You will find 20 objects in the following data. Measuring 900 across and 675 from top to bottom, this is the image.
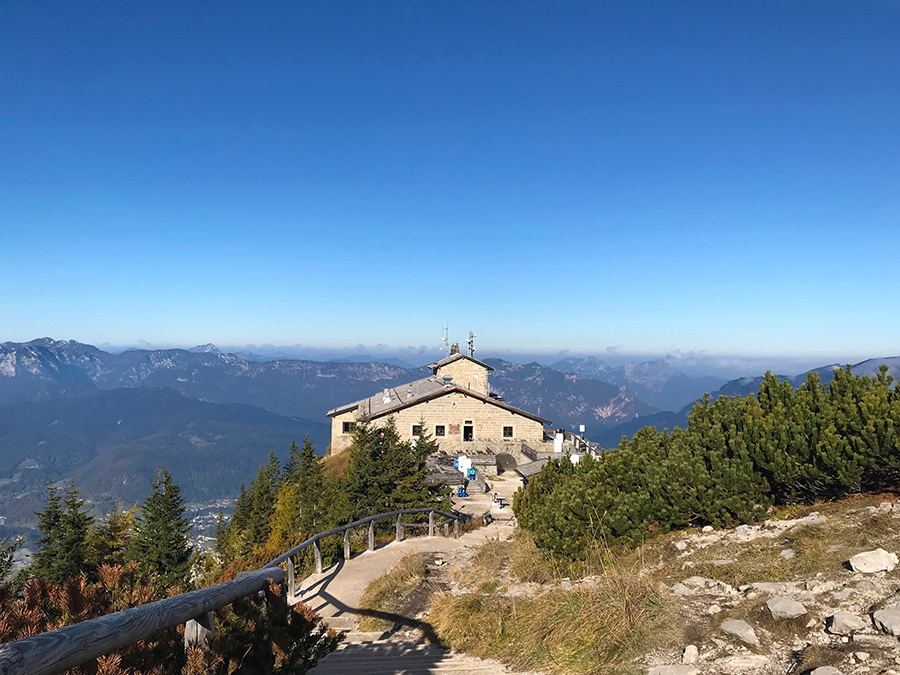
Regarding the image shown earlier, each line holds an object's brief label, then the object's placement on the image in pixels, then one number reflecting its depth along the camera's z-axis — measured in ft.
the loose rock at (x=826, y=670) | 13.08
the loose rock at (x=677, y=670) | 14.71
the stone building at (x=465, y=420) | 145.38
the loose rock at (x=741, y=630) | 15.70
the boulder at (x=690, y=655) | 15.37
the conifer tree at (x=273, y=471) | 163.63
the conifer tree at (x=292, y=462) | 159.53
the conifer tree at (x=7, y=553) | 86.15
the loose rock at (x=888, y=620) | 14.40
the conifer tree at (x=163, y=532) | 109.81
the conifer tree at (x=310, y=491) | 84.17
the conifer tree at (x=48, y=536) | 94.27
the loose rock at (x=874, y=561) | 18.58
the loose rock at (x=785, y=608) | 16.19
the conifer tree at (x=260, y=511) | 120.10
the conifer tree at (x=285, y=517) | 96.02
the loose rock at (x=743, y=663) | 14.51
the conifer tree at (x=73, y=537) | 93.86
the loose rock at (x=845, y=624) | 14.99
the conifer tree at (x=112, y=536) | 116.98
